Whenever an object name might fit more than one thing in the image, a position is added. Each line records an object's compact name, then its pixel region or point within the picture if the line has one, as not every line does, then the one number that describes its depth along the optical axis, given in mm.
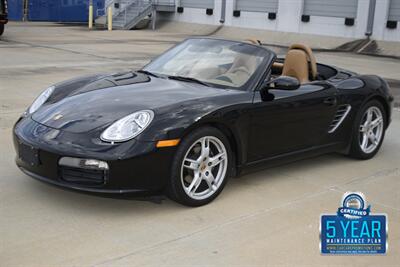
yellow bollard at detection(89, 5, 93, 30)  31234
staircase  30902
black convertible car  4012
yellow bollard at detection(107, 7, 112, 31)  29820
